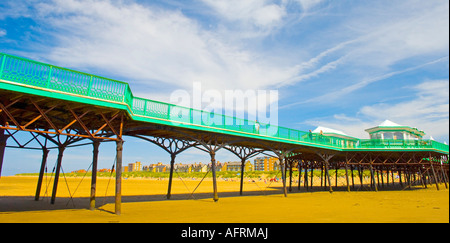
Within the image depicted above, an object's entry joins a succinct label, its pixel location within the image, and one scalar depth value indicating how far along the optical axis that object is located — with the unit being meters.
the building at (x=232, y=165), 179.38
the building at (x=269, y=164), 187.25
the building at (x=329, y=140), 26.66
